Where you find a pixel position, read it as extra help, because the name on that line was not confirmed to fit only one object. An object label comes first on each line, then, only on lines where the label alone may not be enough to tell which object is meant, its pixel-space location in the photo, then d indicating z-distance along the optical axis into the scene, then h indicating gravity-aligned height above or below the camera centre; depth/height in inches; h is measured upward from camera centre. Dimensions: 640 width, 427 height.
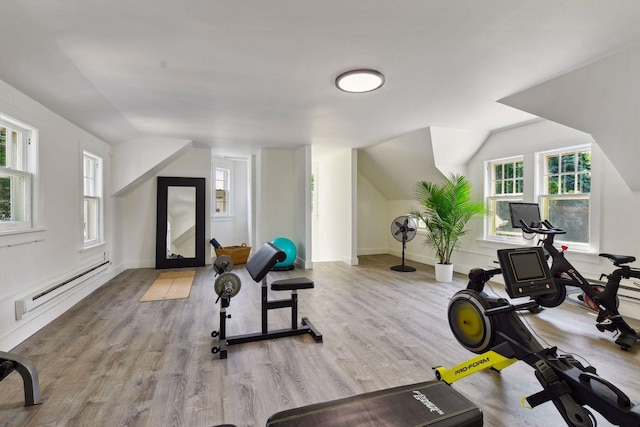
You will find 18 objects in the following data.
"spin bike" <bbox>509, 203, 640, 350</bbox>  110.4 -27.6
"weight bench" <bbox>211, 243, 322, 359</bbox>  105.3 -29.2
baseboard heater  108.5 -33.6
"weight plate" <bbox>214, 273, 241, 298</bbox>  105.7 -25.6
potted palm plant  200.2 -1.2
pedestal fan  245.8 -14.6
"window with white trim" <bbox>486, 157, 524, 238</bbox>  190.1 +14.3
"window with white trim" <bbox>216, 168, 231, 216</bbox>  310.8 +20.4
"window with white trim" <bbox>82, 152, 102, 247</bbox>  181.8 +7.8
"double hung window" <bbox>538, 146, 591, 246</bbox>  154.9 +11.6
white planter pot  201.5 -40.0
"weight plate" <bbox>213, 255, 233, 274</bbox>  117.3 -20.6
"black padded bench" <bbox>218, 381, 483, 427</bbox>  47.4 -32.7
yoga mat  165.6 -45.2
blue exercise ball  233.1 -28.0
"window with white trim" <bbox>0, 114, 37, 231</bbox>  110.3 +14.1
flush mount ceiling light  110.0 +49.4
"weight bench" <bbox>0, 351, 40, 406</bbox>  75.1 -40.7
